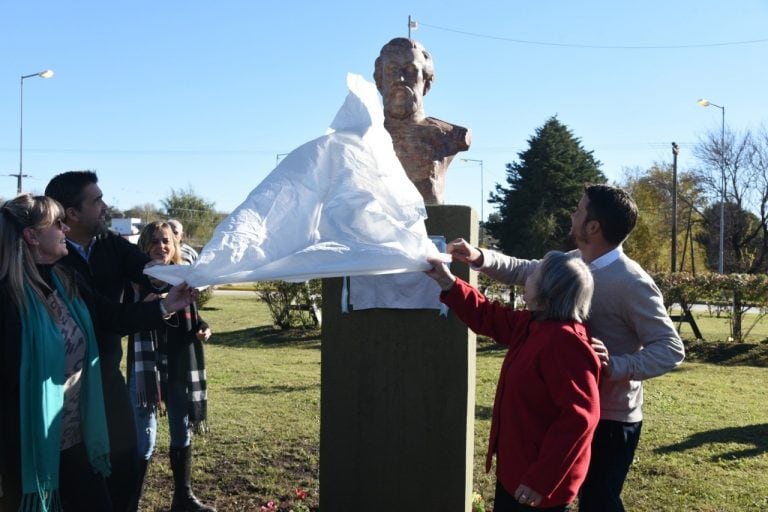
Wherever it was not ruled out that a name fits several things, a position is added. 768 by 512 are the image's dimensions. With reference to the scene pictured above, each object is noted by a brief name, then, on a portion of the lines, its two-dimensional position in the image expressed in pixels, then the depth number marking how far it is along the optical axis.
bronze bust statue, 4.35
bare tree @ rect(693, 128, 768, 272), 32.47
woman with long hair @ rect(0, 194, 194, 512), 2.64
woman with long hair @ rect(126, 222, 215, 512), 4.22
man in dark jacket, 3.07
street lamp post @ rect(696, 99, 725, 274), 32.03
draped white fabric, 2.75
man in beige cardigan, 2.76
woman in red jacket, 2.46
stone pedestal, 3.92
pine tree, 31.02
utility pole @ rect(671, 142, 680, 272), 28.95
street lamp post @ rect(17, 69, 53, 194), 27.38
